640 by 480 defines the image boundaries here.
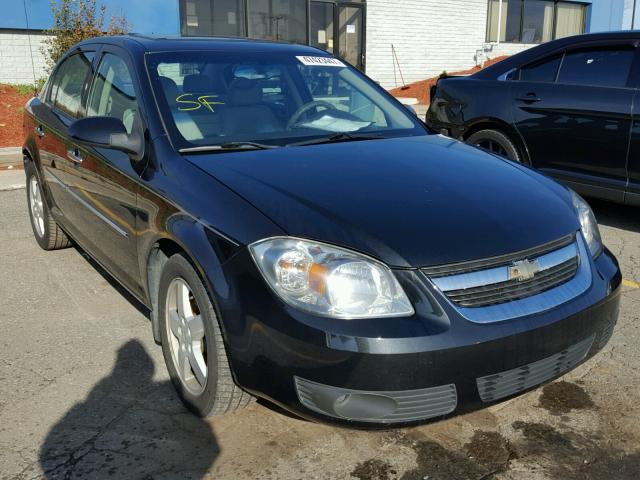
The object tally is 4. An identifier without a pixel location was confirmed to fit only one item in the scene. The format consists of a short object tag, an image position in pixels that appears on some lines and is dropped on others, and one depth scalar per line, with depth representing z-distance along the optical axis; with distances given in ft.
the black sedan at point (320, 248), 7.20
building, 41.06
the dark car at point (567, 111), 17.34
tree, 37.68
